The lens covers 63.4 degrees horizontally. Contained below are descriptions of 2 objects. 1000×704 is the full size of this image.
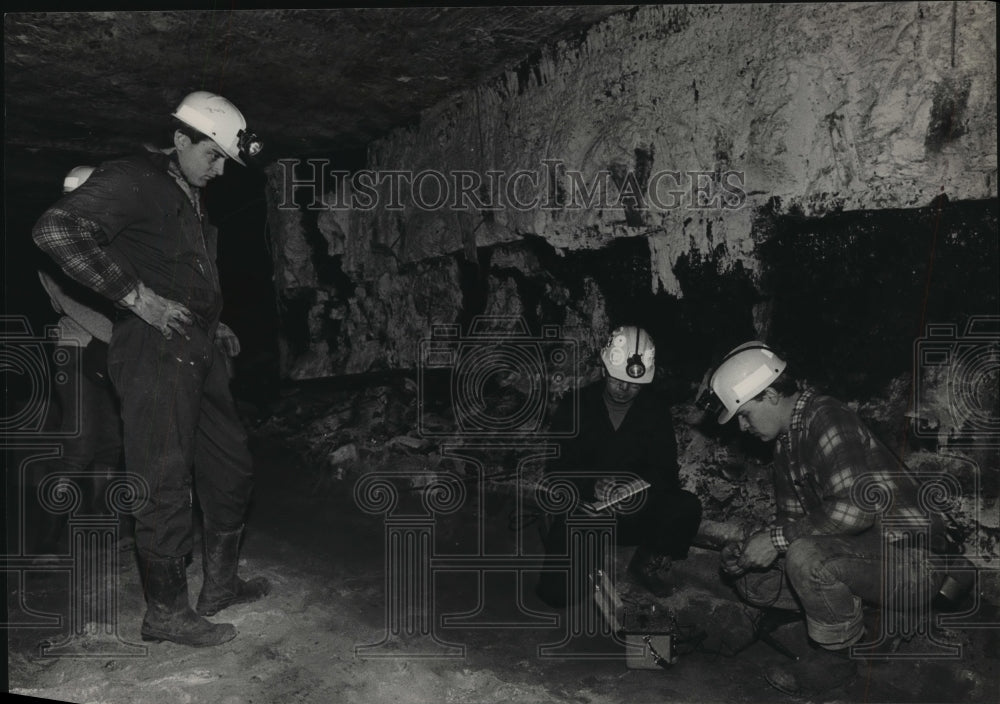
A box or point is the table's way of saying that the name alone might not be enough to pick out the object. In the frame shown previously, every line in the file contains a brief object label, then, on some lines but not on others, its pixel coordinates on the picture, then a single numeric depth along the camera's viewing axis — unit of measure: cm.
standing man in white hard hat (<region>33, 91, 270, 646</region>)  282
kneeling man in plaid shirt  269
